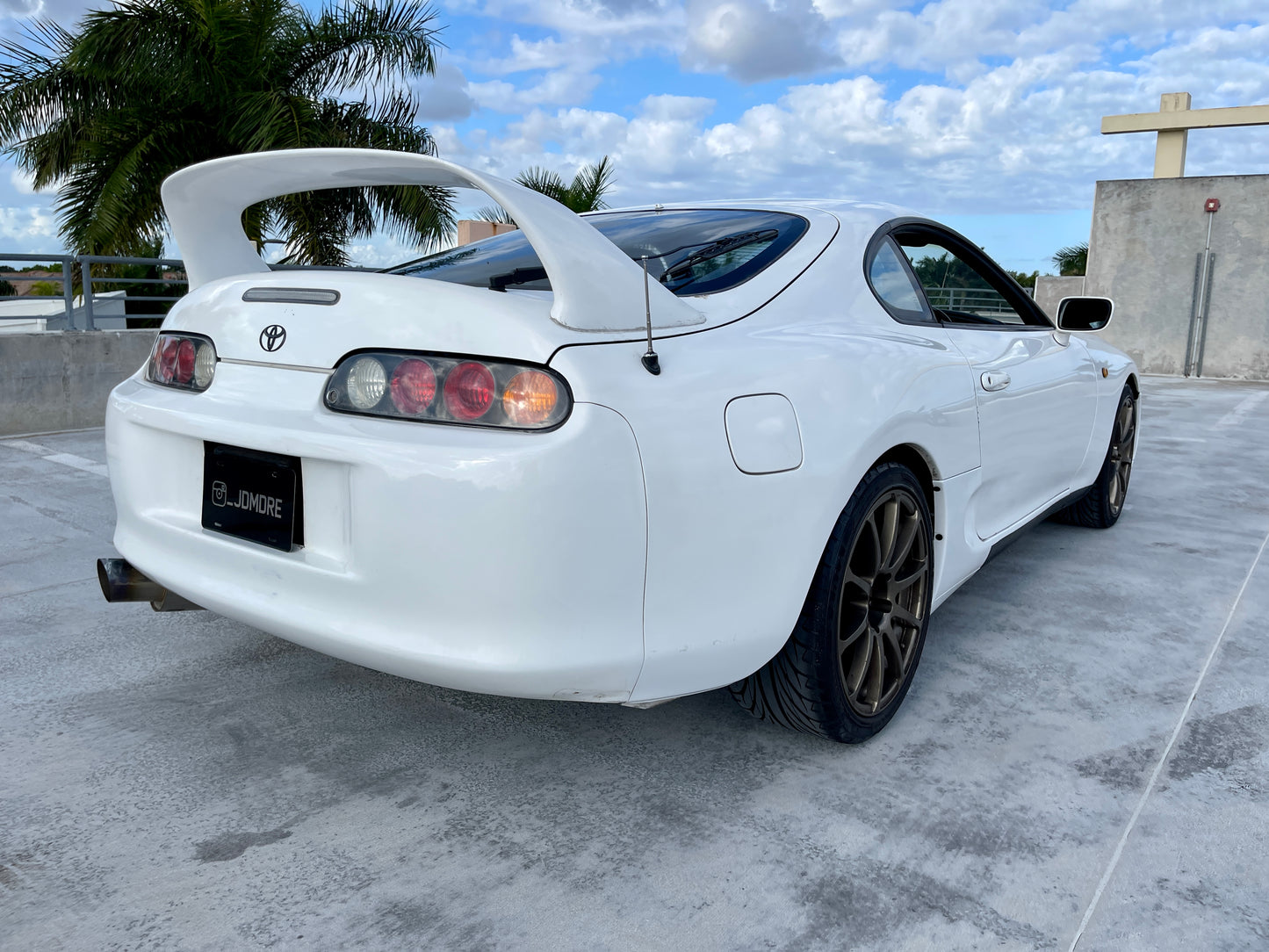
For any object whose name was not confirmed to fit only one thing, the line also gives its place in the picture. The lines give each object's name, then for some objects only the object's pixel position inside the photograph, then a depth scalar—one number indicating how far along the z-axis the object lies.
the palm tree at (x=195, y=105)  12.12
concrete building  14.36
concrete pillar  21.22
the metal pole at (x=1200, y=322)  14.71
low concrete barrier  7.39
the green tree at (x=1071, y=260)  33.50
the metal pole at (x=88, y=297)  8.15
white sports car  1.74
